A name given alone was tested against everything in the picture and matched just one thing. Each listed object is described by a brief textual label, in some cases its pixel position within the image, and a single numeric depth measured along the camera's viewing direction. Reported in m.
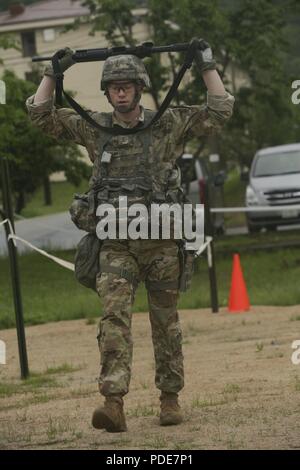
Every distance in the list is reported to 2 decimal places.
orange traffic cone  15.53
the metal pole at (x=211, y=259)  15.35
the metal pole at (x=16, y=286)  10.59
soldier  7.23
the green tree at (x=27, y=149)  22.95
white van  23.62
